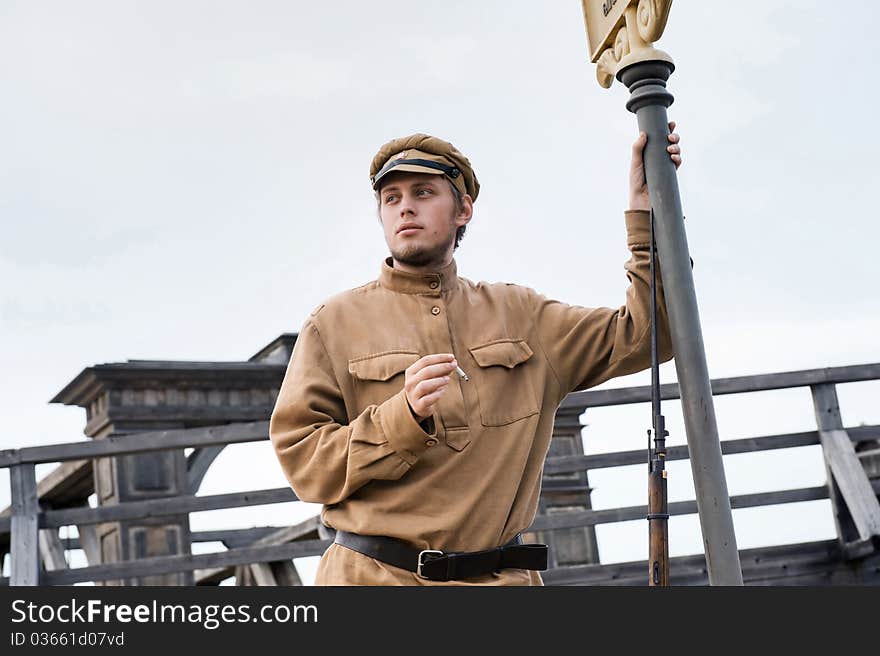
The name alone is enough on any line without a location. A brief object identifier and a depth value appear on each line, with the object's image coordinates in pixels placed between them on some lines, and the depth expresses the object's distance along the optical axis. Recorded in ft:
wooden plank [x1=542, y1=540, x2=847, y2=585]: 19.69
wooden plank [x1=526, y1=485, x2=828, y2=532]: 19.75
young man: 8.67
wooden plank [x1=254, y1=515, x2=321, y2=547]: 21.26
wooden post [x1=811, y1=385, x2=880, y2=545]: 19.31
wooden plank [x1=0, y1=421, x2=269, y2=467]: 19.54
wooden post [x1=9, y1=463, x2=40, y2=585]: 18.97
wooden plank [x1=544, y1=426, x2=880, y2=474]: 20.06
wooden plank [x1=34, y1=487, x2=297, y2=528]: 19.45
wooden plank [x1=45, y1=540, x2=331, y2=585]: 19.08
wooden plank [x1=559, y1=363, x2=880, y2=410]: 20.30
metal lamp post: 8.75
